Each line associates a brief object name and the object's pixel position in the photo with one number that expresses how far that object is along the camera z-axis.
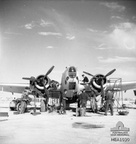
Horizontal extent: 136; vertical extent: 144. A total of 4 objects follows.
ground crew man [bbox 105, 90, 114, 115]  12.95
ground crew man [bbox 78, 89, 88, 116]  13.45
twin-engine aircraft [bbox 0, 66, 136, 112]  15.53
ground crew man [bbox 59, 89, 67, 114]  13.76
